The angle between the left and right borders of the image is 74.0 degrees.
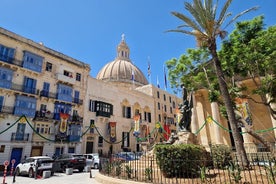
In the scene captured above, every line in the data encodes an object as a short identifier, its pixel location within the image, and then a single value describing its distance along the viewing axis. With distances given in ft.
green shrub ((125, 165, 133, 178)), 27.12
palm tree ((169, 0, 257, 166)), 37.17
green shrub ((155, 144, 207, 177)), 26.16
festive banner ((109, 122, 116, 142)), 102.58
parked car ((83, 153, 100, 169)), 65.72
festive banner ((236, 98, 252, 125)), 48.83
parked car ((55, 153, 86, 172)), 56.44
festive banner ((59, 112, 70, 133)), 80.19
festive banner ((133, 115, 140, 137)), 99.76
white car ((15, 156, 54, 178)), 46.55
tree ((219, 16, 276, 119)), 38.73
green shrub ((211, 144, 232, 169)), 33.43
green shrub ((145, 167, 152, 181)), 24.57
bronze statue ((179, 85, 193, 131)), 42.93
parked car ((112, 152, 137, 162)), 58.16
